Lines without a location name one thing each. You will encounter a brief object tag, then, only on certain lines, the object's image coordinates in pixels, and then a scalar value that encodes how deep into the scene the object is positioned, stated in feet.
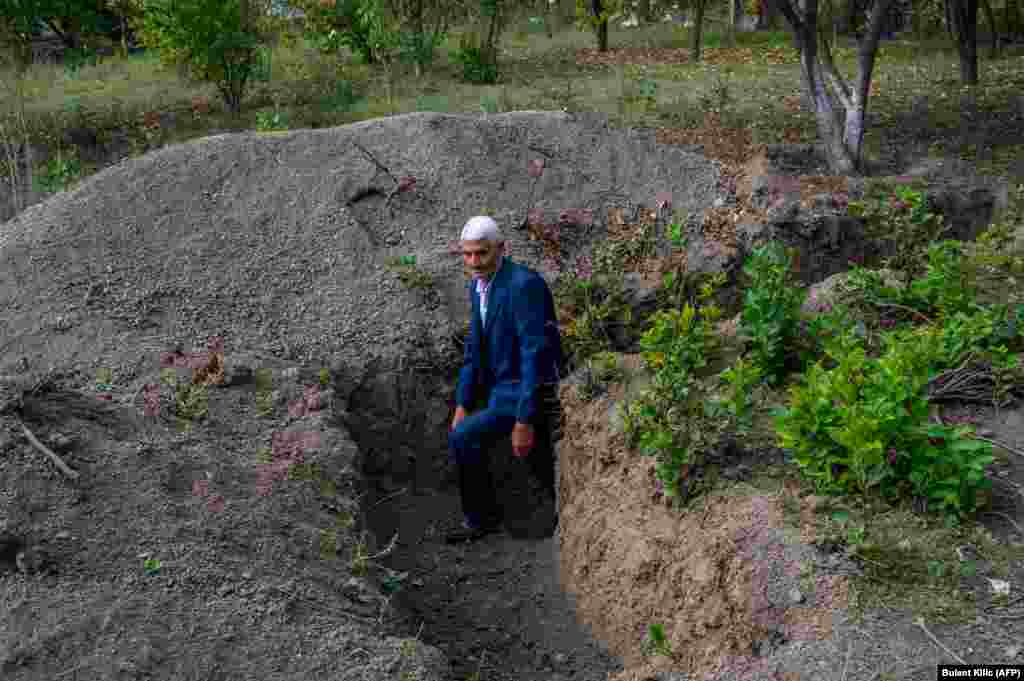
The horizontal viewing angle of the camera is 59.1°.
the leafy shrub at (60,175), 29.45
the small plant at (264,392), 15.75
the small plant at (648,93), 38.65
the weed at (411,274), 20.27
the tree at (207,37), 37.37
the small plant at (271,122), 32.17
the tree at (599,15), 55.67
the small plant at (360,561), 12.74
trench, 13.84
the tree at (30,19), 36.65
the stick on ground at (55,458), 11.96
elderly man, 15.83
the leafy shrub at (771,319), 14.34
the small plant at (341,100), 40.04
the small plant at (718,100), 37.78
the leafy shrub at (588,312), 17.83
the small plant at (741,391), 12.68
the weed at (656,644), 10.96
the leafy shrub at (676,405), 12.59
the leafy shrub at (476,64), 45.91
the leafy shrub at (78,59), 49.69
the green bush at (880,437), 10.65
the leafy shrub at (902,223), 18.81
